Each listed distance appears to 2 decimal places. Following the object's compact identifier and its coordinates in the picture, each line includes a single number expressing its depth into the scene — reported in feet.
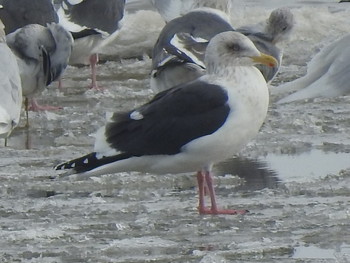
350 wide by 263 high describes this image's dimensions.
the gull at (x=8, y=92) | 48.96
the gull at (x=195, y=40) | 60.70
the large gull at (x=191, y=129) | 45.14
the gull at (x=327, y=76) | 56.13
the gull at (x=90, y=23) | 78.95
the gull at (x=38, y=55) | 66.33
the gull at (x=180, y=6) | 86.48
